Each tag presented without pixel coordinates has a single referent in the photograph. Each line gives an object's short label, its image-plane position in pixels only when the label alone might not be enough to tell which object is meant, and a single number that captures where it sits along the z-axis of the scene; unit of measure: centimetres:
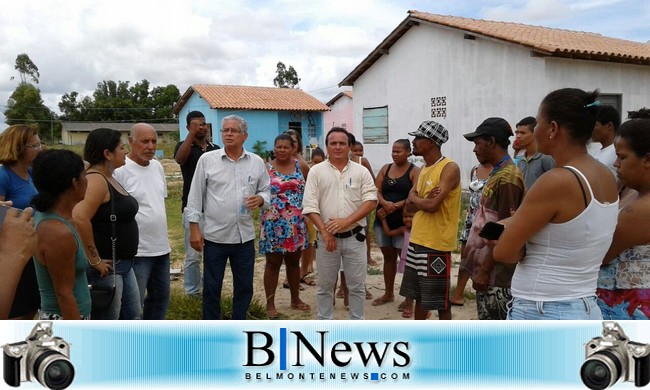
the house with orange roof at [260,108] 2523
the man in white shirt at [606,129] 353
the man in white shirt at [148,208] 348
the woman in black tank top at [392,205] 481
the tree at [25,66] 4762
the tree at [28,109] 4084
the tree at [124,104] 4881
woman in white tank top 184
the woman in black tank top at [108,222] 287
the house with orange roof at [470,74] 1023
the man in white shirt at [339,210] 385
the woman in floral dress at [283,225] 461
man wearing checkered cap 358
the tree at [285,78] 5425
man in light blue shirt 383
